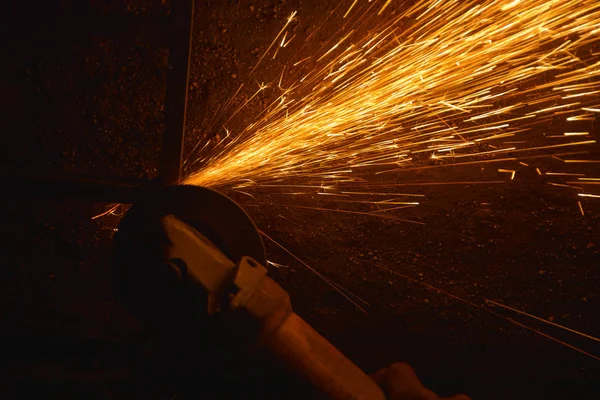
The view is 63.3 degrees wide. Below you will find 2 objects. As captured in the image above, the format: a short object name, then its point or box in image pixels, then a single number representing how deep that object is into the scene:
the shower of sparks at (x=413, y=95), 2.67
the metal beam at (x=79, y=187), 2.19
